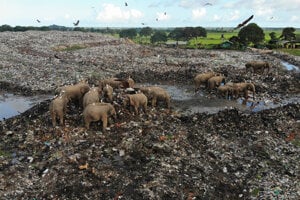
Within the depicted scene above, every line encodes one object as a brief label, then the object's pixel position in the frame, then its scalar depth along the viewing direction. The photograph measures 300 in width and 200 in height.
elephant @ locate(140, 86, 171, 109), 16.78
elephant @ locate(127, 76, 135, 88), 19.84
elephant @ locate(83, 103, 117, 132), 13.27
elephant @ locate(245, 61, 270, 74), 27.00
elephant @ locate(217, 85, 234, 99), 19.48
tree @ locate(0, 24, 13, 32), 77.21
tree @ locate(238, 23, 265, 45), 53.03
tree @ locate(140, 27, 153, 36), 104.06
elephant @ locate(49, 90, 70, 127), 13.75
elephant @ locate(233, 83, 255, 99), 19.52
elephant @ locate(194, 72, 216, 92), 21.55
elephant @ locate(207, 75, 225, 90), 20.81
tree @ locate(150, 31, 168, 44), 85.47
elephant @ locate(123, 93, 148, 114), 15.15
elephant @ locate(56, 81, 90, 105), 15.88
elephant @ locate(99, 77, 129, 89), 19.38
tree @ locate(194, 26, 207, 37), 71.38
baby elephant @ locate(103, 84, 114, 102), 15.92
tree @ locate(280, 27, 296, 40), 64.44
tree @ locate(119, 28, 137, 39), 103.26
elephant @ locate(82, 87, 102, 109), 14.68
